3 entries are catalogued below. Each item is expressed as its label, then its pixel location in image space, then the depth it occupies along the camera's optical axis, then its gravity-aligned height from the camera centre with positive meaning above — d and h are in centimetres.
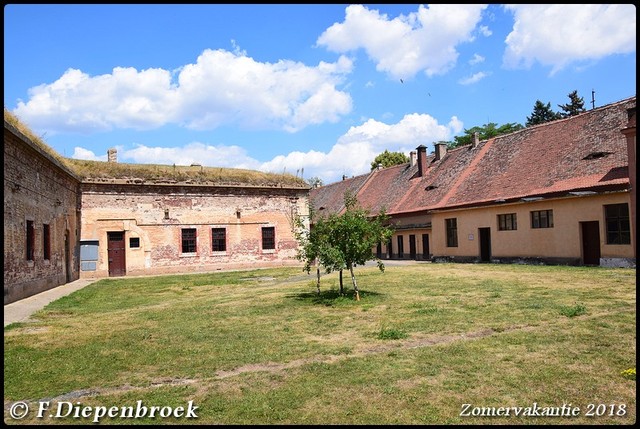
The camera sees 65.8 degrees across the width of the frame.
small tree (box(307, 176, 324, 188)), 7600 +846
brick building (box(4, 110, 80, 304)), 1472 +109
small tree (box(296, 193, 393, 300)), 1259 -8
